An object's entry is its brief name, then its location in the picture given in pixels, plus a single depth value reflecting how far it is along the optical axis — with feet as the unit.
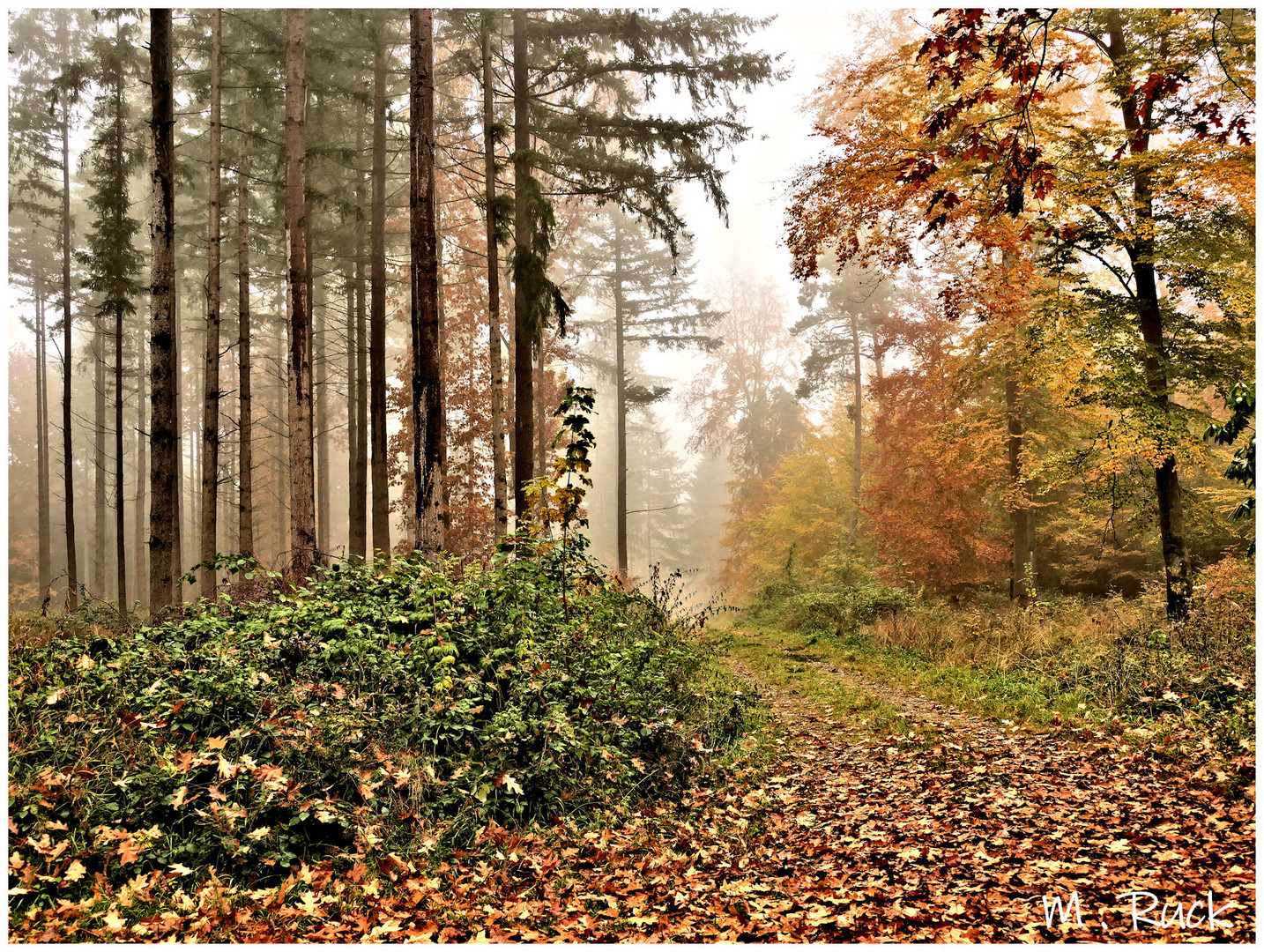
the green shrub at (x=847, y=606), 41.14
